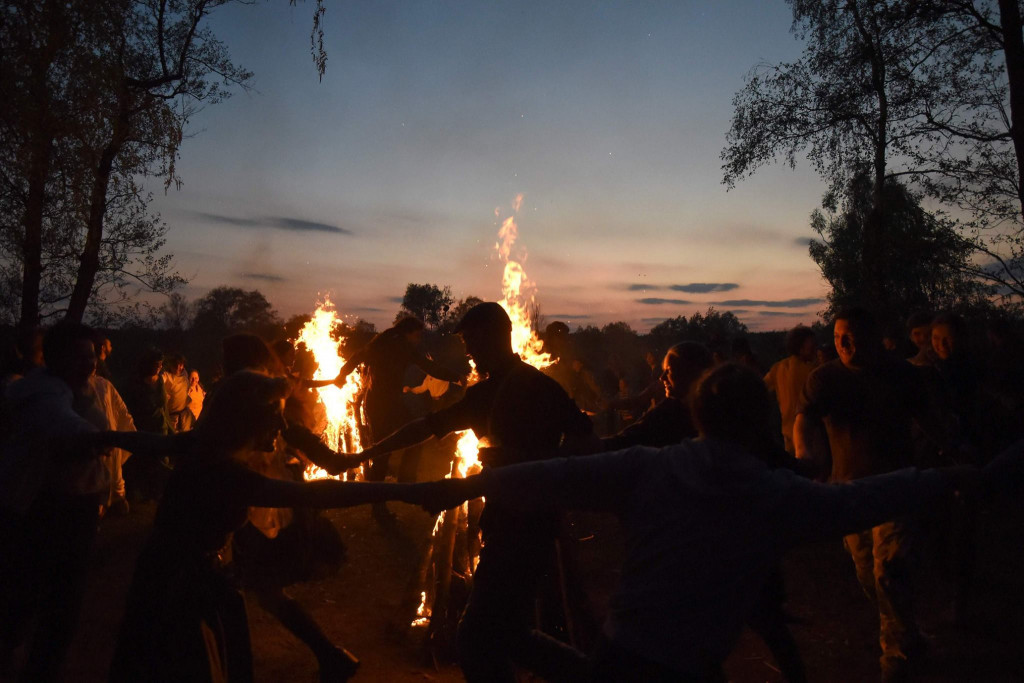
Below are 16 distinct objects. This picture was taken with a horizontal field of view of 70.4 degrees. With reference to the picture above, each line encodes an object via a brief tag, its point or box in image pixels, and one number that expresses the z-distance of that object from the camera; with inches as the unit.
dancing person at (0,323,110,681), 143.6
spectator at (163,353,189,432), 431.9
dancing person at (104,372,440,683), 105.2
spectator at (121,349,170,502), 390.3
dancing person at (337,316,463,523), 332.2
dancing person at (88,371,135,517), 192.3
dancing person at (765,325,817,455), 310.5
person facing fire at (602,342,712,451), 165.3
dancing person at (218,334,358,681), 134.3
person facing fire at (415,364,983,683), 87.0
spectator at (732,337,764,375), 408.8
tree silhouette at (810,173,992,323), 540.1
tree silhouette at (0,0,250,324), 370.6
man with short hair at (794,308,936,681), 175.0
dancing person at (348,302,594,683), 128.1
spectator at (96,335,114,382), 257.4
